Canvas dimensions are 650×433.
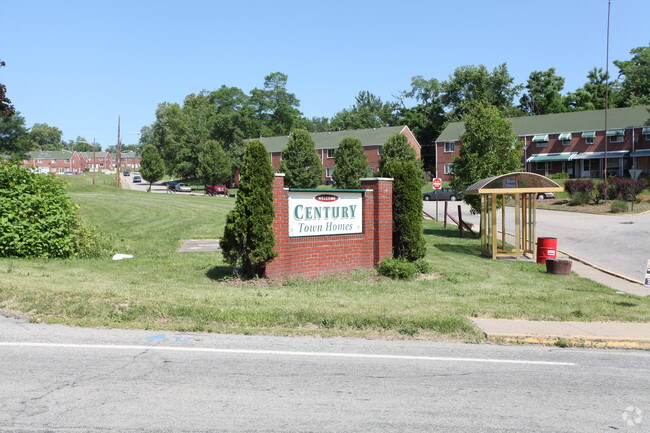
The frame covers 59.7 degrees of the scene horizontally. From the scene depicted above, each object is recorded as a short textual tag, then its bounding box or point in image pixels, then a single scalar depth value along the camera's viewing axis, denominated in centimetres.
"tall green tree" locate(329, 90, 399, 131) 11069
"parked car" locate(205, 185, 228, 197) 6656
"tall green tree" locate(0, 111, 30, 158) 7538
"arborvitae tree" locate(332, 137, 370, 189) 5578
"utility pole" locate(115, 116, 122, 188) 6754
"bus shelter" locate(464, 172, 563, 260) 1939
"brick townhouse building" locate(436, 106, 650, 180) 6125
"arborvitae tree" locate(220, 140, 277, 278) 1178
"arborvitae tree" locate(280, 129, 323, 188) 5938
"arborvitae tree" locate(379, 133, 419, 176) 4984
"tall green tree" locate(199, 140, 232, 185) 7131
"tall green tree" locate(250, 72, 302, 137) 11288
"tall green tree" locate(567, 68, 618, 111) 8662
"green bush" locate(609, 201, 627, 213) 3818
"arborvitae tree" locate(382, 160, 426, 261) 1423
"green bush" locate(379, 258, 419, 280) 1327
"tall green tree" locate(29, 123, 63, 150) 19102
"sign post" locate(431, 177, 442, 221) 3247
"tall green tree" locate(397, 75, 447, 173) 9438
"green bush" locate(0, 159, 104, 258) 1417
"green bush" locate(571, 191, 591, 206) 4334
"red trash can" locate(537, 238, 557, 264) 1800
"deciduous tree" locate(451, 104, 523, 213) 2611
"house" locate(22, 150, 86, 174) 15375
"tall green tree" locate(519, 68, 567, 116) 9054
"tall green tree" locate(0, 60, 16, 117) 2550
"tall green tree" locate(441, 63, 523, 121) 8764
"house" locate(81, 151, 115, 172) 19275
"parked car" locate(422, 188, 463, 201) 5330
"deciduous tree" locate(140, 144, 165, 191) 7181
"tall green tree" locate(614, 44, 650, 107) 7723
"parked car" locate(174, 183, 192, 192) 7411
